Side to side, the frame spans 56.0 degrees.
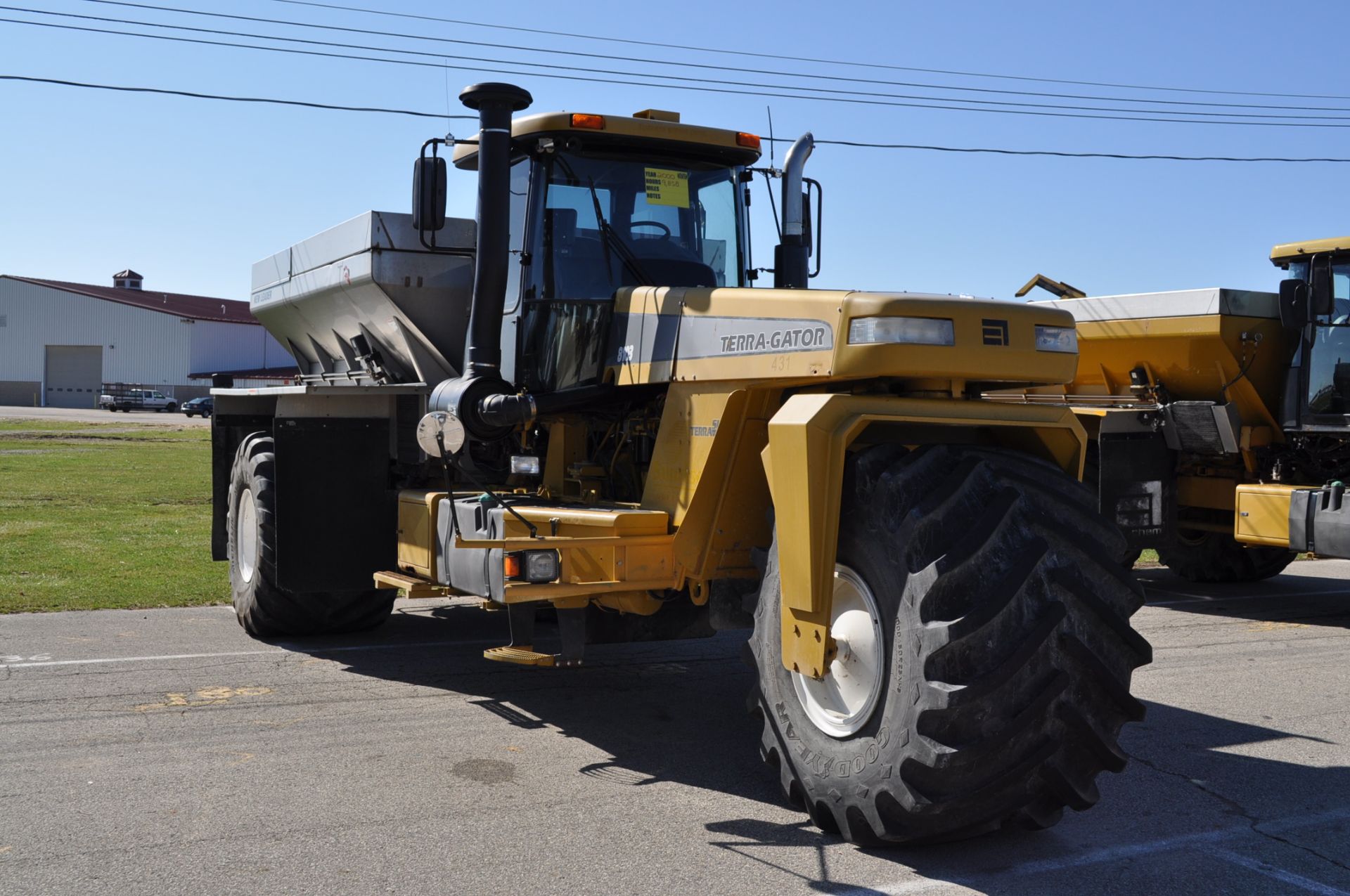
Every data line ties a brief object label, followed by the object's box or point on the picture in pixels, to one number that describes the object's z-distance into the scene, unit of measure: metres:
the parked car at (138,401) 66.94
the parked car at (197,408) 64.25
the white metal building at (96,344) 74.31
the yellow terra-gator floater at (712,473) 4.47
